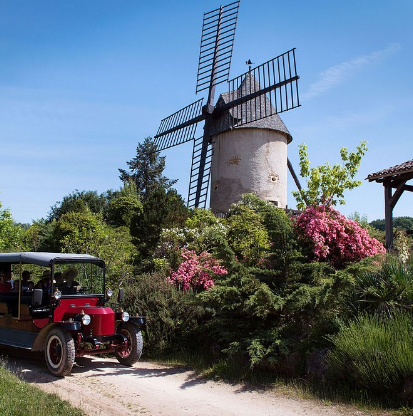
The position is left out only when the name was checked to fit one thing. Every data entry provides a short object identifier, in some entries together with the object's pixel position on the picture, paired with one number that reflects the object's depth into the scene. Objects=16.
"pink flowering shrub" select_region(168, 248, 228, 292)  12.01
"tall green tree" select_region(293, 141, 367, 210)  16.30
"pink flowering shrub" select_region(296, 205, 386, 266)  9.84
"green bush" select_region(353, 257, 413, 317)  7.51
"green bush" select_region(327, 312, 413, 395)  6.52
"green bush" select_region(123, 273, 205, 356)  10.18
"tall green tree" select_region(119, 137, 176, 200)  43.56
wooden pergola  14.35
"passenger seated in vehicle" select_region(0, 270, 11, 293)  10.27
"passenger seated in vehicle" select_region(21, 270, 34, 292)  9.77
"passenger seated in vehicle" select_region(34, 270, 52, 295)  9.25
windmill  20.88
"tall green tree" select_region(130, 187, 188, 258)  18.45
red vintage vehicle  8.62
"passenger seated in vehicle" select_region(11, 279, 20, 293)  9.73
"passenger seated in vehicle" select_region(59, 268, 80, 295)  9.37
